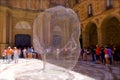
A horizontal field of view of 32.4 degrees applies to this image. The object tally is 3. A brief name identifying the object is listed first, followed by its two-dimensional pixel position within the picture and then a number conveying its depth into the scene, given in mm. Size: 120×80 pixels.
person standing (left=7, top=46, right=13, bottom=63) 19364
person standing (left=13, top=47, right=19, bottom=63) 18944
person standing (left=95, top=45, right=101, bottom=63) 17062
